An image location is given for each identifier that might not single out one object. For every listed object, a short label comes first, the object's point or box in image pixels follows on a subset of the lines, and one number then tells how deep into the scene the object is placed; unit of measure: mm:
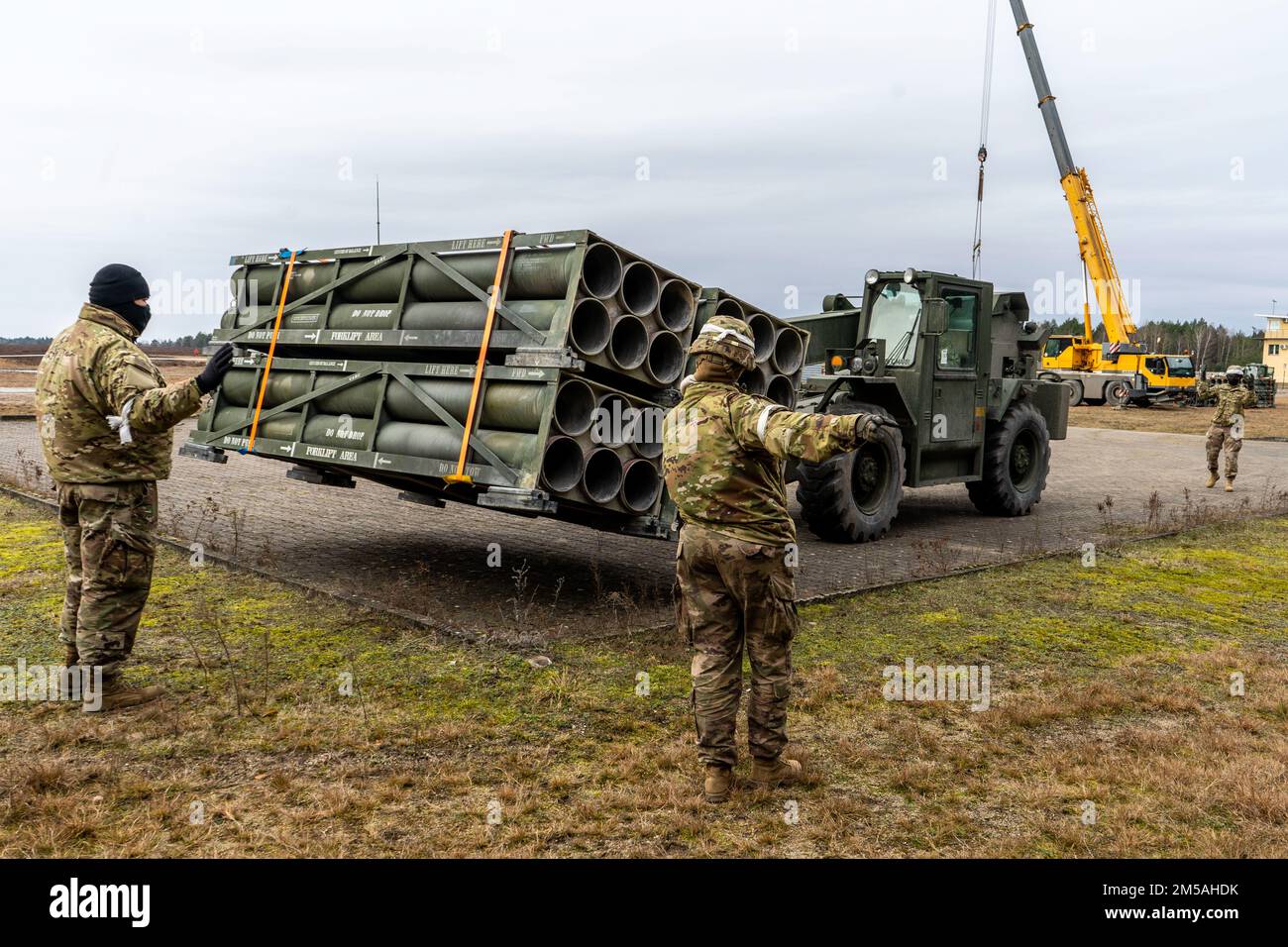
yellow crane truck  34688
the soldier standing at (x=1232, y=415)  15766
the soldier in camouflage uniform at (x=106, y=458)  5586
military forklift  11266
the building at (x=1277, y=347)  82488
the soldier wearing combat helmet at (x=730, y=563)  4621
